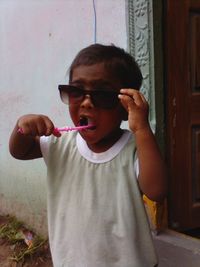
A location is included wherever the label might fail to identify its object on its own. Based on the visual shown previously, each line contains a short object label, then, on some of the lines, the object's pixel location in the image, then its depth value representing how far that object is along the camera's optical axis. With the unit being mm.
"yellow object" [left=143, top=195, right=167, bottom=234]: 2174
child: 1019
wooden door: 2158
